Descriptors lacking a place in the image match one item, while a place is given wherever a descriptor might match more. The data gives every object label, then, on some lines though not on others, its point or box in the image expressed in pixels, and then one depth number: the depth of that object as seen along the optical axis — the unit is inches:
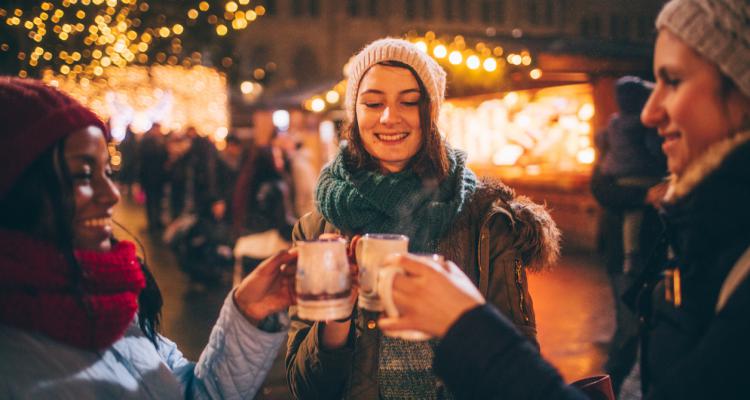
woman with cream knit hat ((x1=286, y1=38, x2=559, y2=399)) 82.3
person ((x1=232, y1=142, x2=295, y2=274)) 272.4
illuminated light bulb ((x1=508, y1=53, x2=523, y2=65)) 419.2
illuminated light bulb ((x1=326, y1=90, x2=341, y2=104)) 613.3
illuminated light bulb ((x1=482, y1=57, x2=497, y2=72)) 439.2
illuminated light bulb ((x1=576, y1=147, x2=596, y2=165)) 436.8
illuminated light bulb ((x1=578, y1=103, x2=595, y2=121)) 431.2
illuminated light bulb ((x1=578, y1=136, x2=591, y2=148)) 438.8
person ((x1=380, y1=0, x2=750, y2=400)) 45.1
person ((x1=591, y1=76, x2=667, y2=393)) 190.9
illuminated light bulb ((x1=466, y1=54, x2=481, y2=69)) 435.5
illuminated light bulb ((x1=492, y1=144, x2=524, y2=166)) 509.4
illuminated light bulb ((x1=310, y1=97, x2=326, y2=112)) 665.6
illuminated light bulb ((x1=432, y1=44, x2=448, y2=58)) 422.6
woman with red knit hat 55.3
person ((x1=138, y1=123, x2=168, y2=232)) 535.5
